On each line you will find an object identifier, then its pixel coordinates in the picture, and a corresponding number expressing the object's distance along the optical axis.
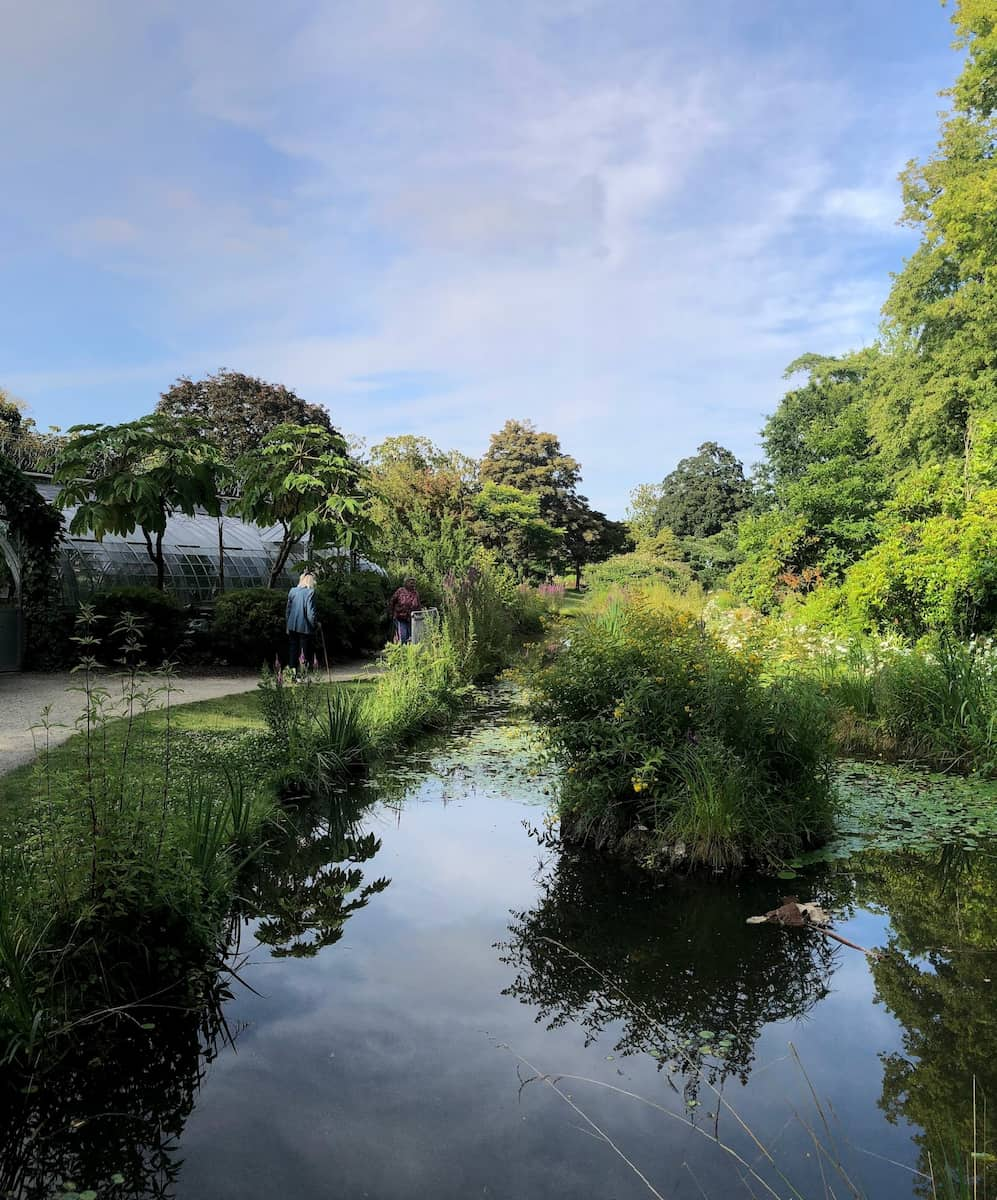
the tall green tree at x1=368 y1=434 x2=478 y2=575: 17.14
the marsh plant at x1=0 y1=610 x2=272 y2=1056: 3.10
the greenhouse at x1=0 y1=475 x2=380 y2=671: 13.37
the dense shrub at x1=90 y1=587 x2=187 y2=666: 13.02
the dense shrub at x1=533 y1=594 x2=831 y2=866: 5.29
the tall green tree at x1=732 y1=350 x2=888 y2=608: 15.02
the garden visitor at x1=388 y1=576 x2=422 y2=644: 13.66
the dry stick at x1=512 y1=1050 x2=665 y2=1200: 2.60
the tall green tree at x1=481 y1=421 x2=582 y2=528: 46.84
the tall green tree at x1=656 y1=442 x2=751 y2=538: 45.75
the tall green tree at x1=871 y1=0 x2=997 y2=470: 19.48
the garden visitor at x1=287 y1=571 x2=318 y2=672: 11.45
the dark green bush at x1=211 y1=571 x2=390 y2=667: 13.73
